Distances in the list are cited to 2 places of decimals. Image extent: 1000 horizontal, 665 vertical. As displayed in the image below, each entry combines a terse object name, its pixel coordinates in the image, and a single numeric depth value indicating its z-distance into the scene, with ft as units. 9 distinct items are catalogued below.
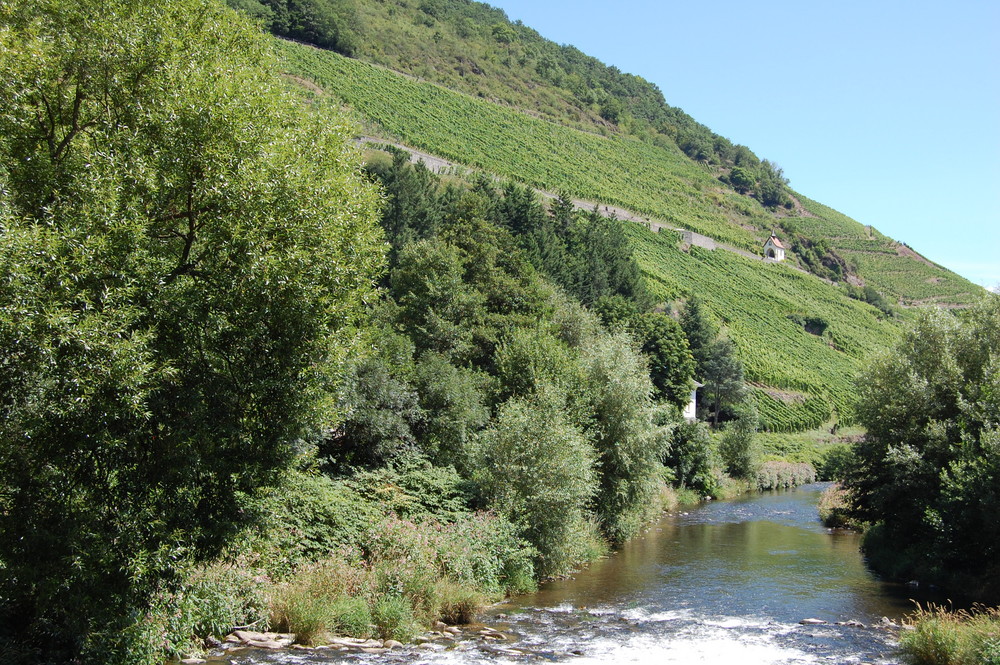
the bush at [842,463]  95.96
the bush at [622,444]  96.02
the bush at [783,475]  186.19
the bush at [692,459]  152.15
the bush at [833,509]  116.98
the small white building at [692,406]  223.71
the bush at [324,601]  46.91
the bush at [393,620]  49.62
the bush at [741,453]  181.88
